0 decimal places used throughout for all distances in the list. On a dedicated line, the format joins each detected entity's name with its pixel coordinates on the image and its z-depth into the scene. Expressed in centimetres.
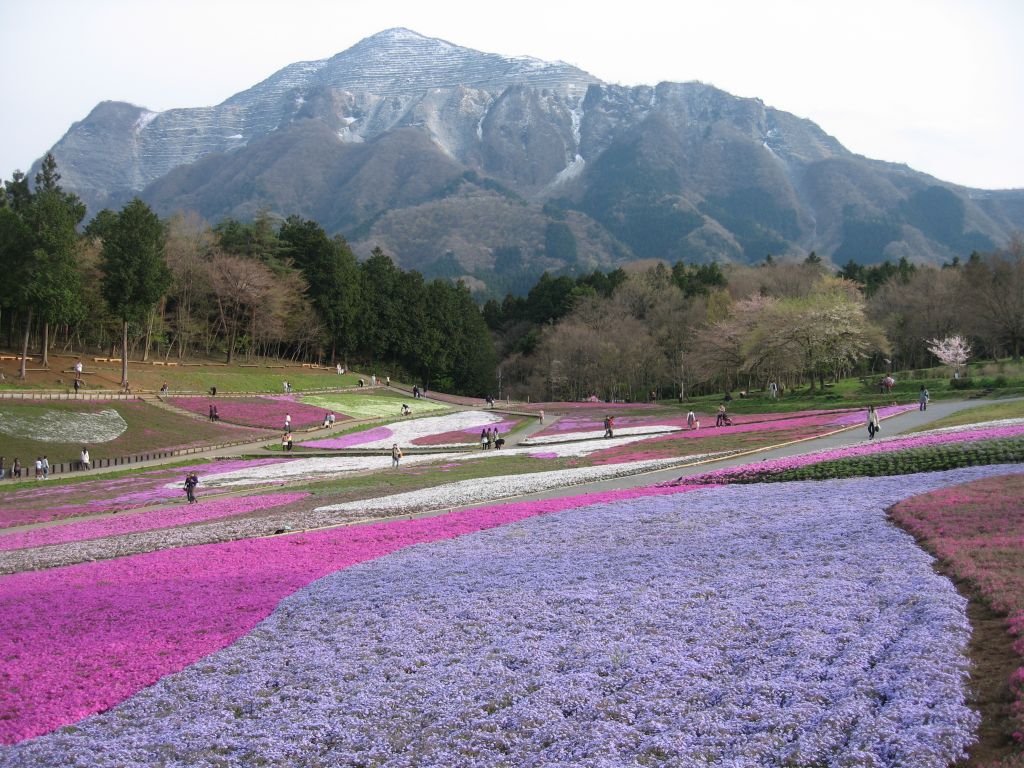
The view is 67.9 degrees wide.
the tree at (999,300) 7288
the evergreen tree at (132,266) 6519
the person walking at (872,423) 3500
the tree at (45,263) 6019
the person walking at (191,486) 3241
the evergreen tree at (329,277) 10381
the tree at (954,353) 6825
